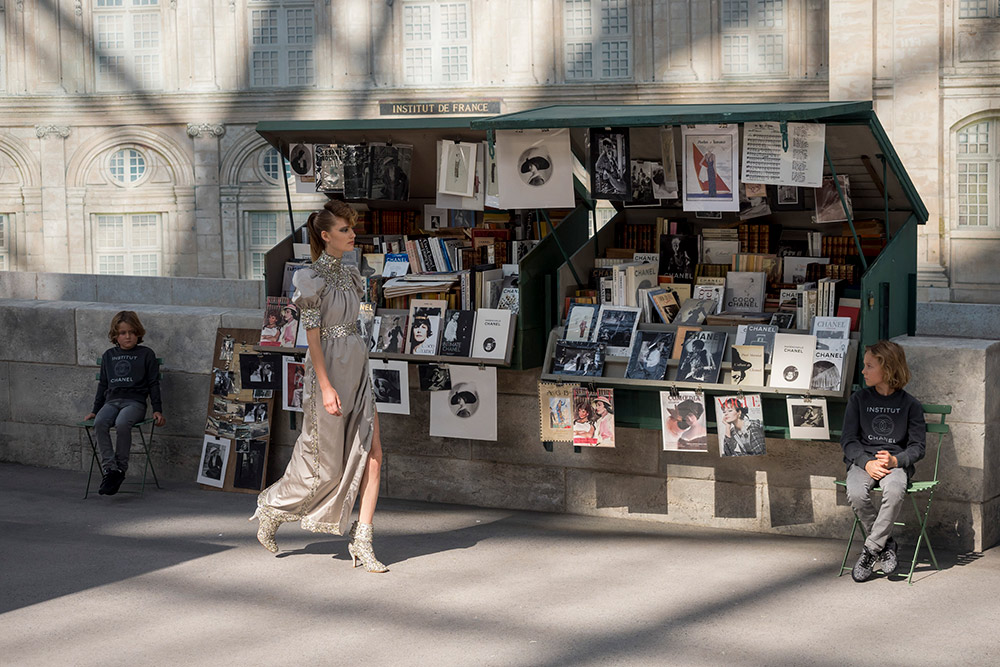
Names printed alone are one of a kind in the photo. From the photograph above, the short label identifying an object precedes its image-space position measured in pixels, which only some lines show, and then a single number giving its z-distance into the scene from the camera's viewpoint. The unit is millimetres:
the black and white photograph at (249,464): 8047
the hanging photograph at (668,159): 6973
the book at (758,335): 6527
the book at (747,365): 6492
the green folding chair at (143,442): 8109
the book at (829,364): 6306
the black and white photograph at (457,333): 7211
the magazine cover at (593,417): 6840
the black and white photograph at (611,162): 6926
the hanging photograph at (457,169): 7555
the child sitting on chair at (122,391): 7996
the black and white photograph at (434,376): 7371
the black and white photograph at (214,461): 8148
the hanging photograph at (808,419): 6355
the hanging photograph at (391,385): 7527
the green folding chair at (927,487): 5844
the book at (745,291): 7176
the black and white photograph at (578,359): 6875
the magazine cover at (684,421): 6605
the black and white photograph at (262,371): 7922
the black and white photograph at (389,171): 7809
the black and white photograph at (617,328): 6910
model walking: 6000
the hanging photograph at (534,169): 7020
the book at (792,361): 6359
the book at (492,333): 7059
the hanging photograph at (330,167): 7887
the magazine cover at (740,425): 6453
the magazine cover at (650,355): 6738
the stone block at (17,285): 10812
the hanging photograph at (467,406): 7297
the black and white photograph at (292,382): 7811
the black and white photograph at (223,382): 8156
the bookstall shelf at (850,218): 6219
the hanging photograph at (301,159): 7973
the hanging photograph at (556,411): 6977
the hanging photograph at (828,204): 7004
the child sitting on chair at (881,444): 5805
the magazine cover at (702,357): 6605
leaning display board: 8047
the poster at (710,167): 6441
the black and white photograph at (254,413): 8102
